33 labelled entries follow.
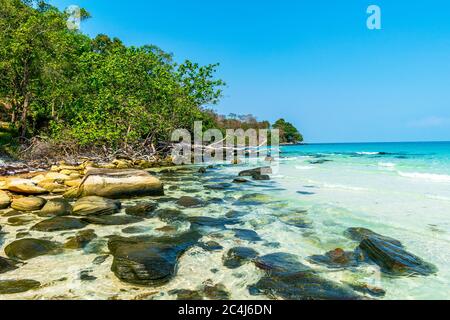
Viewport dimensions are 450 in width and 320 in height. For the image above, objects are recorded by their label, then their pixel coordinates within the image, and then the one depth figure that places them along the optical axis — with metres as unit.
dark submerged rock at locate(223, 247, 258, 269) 5.34
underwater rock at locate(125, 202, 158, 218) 8.66
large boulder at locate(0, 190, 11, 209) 8.84
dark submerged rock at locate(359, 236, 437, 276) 5.11
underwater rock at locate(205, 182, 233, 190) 14.08
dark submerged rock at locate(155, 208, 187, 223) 8.29
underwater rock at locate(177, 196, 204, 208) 10.03
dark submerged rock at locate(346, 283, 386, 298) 4.34
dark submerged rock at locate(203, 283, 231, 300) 4.22
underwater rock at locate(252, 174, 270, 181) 17.44
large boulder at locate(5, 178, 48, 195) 10.28
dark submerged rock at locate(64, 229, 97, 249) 6.06
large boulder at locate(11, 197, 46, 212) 8.64
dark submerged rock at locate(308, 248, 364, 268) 5.40
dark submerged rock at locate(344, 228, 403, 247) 6.58
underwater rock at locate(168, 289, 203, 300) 4.18
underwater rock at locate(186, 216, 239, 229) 7.76
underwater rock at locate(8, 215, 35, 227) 7.48
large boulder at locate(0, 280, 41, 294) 4.20
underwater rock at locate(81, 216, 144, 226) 7.61
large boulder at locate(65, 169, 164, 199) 10.36
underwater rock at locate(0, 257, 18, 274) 4.86
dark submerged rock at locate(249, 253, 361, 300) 4.22
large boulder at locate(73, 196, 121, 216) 8.38
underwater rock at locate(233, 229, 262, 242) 6.79
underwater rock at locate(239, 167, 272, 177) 19.03
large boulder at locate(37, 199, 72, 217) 8.33
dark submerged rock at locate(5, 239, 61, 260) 5.51
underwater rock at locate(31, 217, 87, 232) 6.99
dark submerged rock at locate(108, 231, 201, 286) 4.61
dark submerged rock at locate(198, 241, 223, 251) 6.11
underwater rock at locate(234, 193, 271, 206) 10.72
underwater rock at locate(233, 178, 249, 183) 16.27
